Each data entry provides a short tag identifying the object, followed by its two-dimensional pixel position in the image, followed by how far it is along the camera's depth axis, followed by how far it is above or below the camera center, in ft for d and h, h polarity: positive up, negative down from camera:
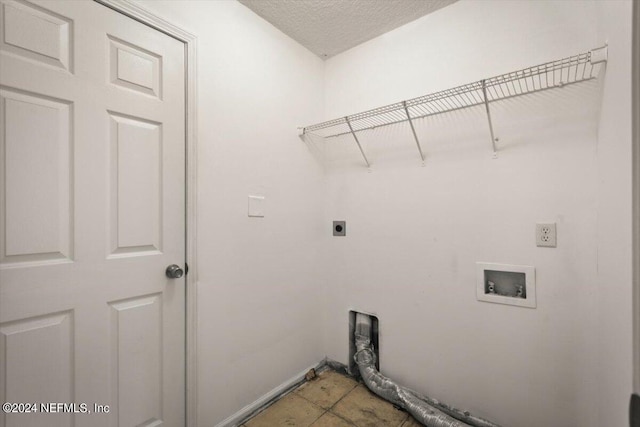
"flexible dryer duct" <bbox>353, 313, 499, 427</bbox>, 4.78 -3.52
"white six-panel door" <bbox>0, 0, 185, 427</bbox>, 3.03 +0.05
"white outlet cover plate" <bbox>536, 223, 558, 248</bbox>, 4.29 -0.33
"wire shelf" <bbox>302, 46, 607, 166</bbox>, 3.89 +2.10
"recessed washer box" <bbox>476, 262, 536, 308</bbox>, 4.47 -1.20
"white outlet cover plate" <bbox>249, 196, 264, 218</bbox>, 5.29 +0.20
